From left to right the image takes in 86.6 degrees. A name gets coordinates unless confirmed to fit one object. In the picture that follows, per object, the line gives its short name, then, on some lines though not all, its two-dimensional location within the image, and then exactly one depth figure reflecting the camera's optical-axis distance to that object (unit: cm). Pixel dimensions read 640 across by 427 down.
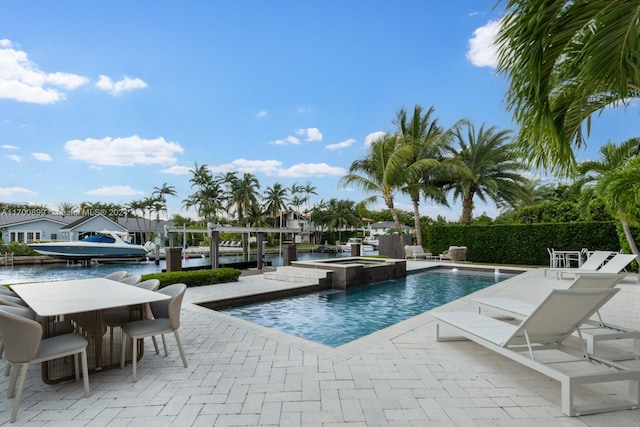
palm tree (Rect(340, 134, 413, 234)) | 1650
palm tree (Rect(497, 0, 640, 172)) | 207
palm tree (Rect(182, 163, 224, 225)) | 4075
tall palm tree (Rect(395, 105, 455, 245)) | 1778
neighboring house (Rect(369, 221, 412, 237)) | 6331
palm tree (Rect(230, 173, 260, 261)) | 4003
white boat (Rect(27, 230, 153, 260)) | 2427
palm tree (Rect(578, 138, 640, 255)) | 513
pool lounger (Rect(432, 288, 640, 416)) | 259
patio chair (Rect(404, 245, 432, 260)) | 1736
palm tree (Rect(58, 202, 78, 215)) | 7338
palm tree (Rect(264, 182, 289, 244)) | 4425
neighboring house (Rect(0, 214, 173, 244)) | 3291
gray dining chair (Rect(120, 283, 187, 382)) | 336
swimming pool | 604
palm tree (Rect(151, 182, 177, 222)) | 4809
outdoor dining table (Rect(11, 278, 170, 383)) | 307
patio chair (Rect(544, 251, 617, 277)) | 966
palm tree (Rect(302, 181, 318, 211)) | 5303
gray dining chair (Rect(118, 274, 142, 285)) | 510
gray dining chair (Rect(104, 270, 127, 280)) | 561
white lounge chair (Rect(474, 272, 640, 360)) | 366
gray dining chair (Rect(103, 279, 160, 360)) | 366
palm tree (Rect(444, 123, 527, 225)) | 1814
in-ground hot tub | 1007
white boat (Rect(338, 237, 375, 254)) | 4220
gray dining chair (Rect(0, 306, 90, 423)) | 260
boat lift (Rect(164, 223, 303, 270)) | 1241
